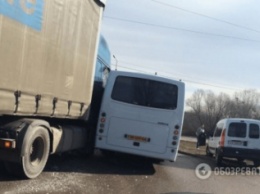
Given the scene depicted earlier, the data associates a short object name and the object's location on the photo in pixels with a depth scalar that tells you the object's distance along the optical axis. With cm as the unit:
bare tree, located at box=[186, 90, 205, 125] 7113
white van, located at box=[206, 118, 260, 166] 1123
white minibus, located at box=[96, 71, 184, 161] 828
